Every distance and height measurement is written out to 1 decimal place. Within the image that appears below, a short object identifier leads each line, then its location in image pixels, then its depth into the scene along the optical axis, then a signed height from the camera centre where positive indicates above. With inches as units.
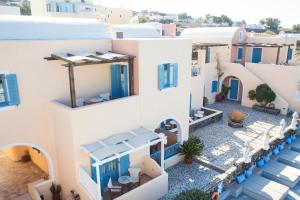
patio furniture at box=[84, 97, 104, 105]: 594.5 -151.9
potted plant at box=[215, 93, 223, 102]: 1290.6 -310.1
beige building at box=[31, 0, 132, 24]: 1306.6 +175.0
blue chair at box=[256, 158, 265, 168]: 755.0 -369.1
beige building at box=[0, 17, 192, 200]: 506.6 -143.4
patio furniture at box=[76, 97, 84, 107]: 583.5 -151.3
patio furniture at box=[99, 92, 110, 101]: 628.7 -148.9
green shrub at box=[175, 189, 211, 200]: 500.7 -307.7
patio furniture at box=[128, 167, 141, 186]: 593.9 -316.3
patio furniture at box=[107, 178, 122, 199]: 552.1 -324.4
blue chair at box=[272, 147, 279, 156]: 824.3 -366.1
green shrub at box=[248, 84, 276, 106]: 1116.5 -263.1
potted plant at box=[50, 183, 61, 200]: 576.4 -342.3
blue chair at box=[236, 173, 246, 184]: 674.2 -370.1
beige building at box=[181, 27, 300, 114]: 1116.5 -145.1
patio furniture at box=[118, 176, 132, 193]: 566.9 -316.1
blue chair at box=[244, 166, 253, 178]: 704.3 -369.2
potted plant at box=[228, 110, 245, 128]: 966.4 -315.6
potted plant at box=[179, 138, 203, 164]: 722.2 -317.8
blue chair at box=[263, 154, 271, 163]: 780.9 -367.9
